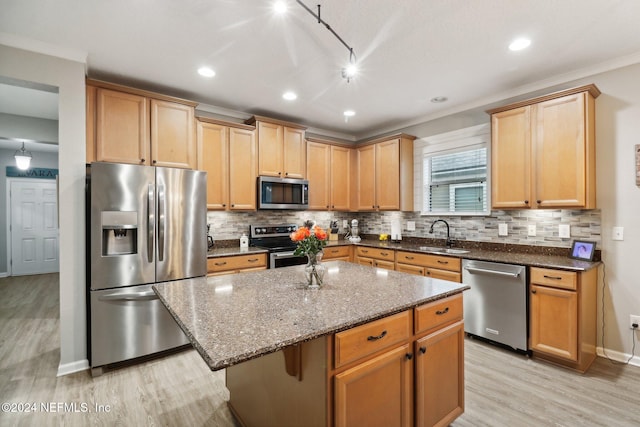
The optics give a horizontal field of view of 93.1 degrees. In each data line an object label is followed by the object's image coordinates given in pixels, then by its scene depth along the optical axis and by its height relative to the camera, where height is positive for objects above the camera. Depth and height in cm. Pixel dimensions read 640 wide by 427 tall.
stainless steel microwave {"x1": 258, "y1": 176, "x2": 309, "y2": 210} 395 +26
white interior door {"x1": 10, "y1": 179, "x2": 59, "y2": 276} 630 -30
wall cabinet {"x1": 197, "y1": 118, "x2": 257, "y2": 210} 357 +61
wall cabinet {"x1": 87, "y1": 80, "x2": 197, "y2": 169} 279 +85
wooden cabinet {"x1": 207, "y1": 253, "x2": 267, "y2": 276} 332 -59
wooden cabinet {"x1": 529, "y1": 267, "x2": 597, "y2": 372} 248 -90
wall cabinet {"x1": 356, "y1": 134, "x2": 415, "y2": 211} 435 +56
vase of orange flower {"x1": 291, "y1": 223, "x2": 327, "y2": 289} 181 -22
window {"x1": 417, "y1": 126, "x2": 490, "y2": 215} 376 +50
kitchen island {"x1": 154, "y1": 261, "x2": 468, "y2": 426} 123 -60
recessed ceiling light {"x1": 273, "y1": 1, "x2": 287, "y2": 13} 192 +133
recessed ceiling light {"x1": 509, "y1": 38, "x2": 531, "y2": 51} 236 +133
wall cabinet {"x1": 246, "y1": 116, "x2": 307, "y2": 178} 398 +88
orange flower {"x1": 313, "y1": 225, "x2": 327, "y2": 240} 181 -13
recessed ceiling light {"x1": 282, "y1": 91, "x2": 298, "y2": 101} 347 +136
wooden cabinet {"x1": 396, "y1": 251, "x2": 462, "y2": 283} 327 -63
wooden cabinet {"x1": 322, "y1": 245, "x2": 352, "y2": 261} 433 -60
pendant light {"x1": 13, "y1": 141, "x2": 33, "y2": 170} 493 +86
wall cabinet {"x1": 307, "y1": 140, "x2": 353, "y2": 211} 459 +57
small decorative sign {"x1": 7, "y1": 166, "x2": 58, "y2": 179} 624 +86
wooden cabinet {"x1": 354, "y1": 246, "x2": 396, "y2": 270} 400 -63
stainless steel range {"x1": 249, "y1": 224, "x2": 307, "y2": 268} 374 -42
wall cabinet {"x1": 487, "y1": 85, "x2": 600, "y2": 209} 272 +57
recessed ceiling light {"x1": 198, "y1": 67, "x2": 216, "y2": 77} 286 +135
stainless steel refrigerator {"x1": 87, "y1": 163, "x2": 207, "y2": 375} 261 -36
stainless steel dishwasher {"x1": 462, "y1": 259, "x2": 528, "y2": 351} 277 -88
